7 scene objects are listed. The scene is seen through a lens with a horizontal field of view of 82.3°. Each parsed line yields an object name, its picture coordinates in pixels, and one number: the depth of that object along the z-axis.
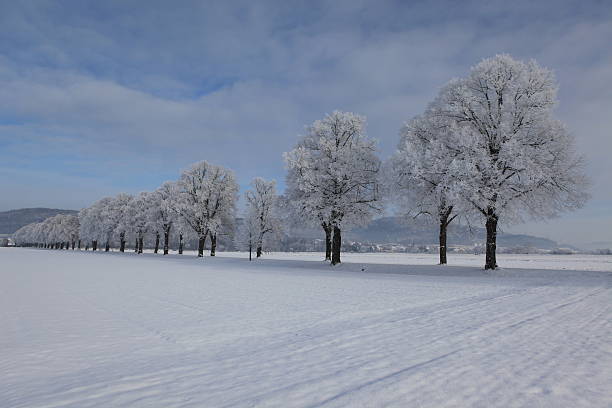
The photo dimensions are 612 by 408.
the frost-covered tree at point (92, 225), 87.02
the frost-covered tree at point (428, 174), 23.33
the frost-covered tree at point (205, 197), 50.25
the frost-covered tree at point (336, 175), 30.83
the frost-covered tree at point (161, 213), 61.22
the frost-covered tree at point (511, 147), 22.31
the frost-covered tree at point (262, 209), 50.50
